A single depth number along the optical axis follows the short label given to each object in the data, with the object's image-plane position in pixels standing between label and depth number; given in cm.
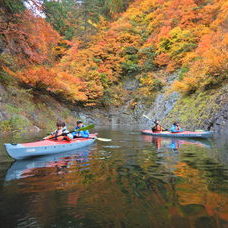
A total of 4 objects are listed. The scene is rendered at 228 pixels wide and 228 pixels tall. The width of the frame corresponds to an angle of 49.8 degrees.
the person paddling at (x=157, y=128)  1371
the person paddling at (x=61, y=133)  792
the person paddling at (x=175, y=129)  1245
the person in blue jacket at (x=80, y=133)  1000
